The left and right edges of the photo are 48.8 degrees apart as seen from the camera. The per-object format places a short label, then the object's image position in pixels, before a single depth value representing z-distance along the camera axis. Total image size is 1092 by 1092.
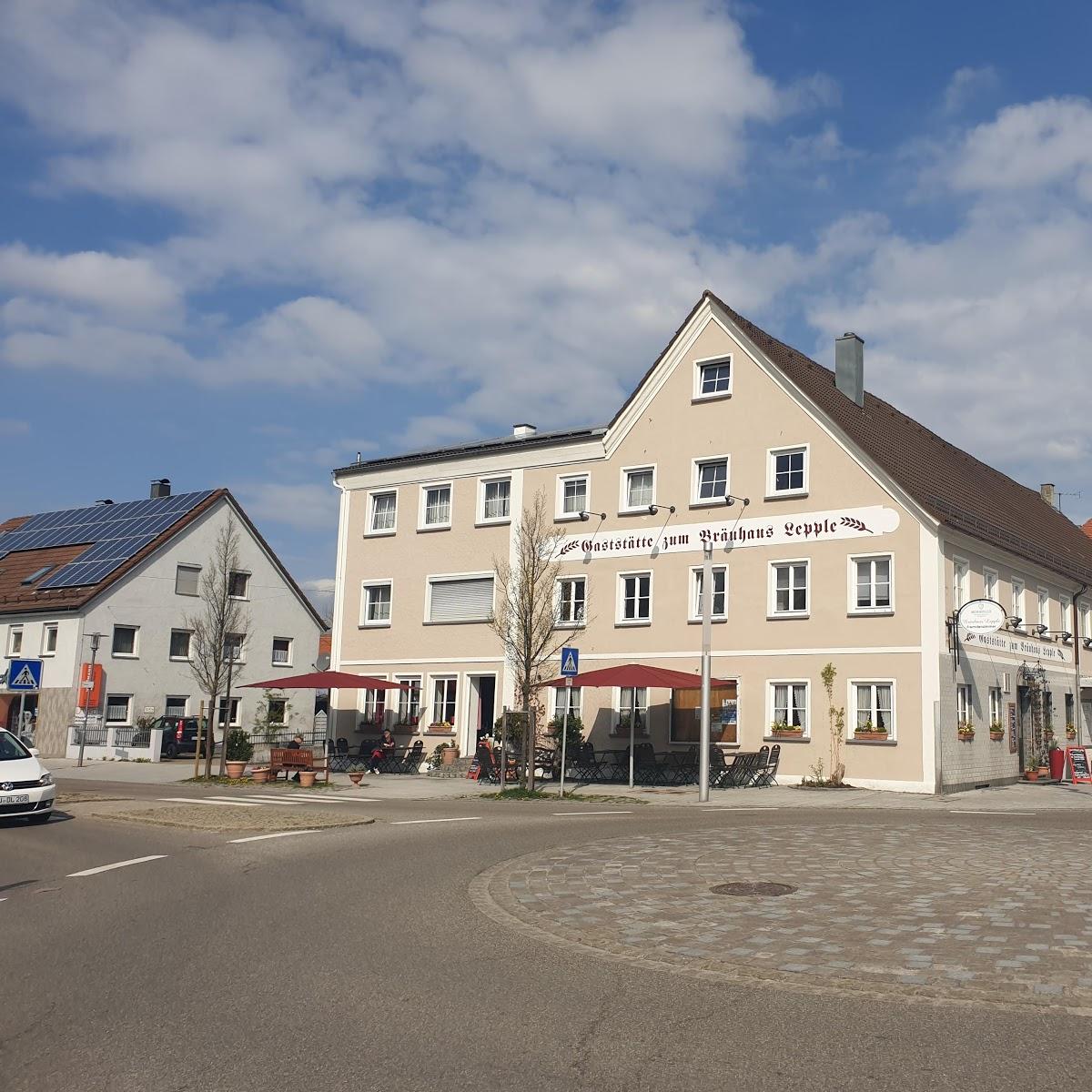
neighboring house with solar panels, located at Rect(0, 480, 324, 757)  46.06
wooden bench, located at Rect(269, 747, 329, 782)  30.45
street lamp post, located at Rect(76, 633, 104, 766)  38.90
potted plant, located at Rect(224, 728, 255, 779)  39.56
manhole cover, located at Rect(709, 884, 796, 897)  11.00
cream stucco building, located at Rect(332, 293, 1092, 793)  28.91
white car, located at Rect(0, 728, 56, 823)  17.81
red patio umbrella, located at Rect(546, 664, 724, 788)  27.78
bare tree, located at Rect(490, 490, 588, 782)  27.97
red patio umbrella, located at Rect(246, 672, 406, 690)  33.41
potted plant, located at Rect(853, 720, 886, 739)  28.45
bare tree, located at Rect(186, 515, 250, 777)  31.26
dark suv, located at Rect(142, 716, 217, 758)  43.03
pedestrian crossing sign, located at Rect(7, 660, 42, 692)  29.12
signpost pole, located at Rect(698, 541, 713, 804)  23.81
